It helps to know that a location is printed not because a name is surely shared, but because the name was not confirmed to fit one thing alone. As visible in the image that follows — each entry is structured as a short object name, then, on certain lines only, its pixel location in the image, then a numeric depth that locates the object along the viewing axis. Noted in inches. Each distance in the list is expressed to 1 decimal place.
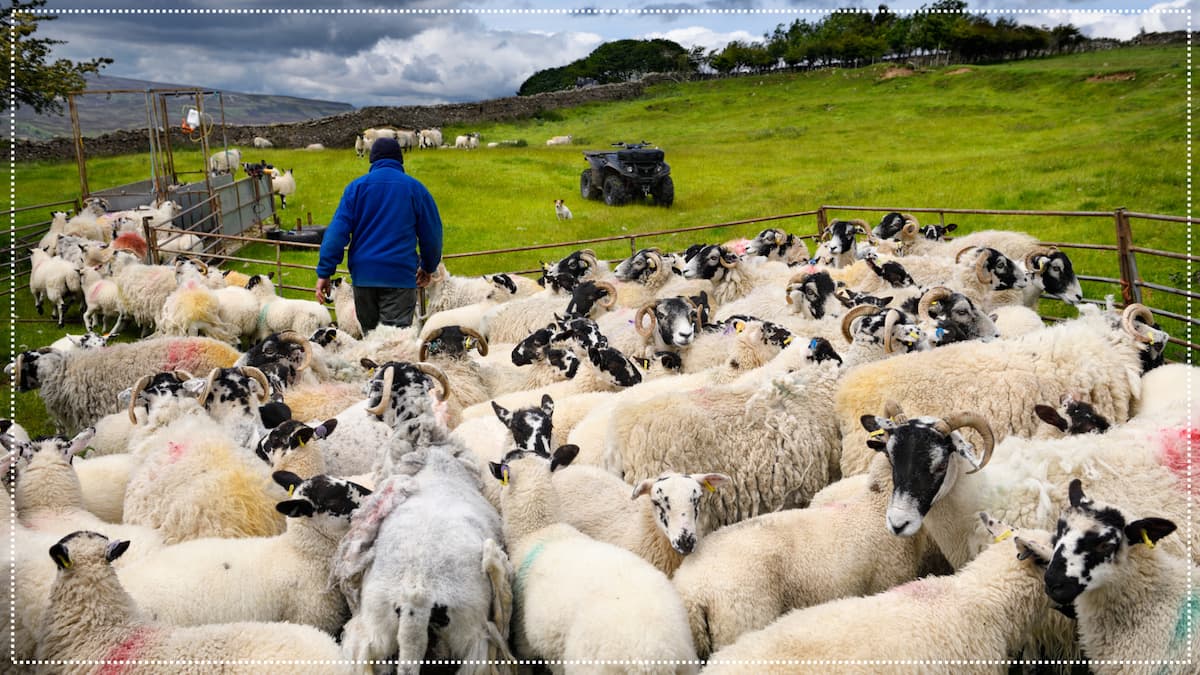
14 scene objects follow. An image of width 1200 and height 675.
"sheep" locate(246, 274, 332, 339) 388.8
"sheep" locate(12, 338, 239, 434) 272.1
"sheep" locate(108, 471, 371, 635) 134.6
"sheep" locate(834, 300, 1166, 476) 189.3
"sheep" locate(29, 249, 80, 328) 458.0
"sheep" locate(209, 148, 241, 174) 1127.6
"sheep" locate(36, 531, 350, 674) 115.8
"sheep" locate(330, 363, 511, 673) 118.1
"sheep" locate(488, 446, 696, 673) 113.9
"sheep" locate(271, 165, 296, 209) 917.2
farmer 272.2
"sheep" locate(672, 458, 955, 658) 133.7
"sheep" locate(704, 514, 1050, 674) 113.1
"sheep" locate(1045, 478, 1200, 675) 118.5
